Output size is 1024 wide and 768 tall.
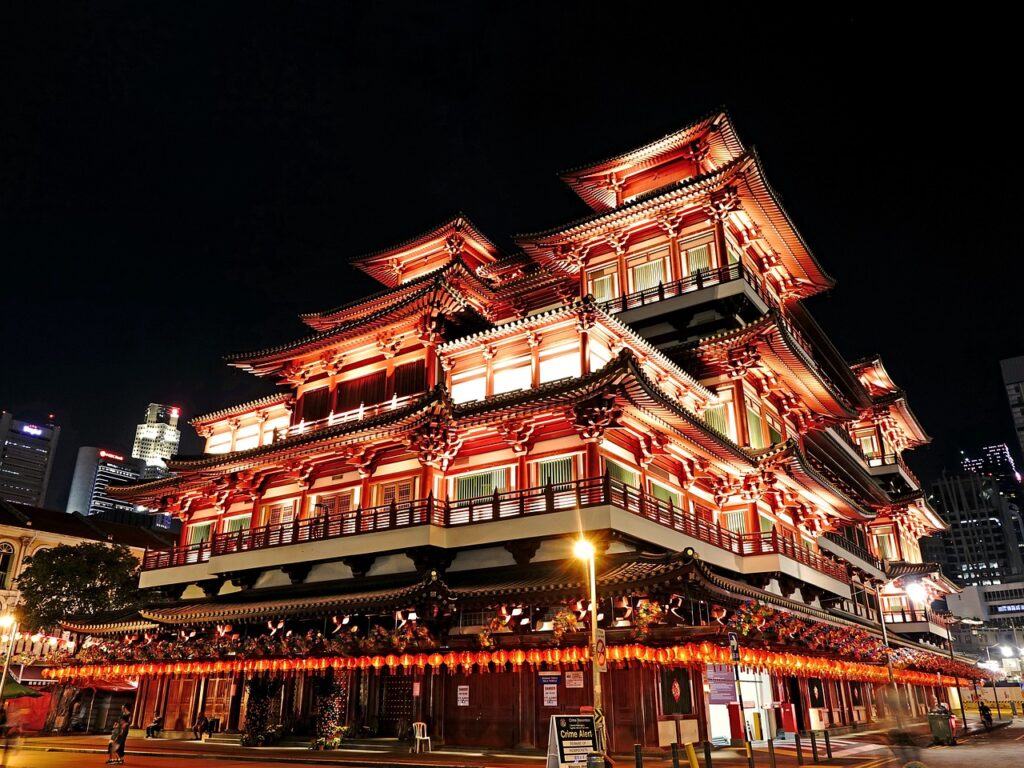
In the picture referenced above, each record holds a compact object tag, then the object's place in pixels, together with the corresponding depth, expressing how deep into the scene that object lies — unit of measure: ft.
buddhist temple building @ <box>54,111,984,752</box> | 84.94
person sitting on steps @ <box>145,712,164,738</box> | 116.98
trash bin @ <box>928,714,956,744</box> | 103.35
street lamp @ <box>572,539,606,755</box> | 57.31
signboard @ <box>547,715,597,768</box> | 53.93
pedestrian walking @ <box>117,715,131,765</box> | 76.48
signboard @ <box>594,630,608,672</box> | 61.72
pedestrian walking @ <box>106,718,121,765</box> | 75.41
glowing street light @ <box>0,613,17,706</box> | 96.60
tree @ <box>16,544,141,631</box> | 165.17
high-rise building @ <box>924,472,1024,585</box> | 614.34
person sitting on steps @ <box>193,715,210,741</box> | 109.50
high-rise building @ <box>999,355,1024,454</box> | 592.60
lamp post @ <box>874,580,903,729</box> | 46.11
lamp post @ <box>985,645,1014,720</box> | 372.58
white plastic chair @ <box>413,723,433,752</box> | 85.20
